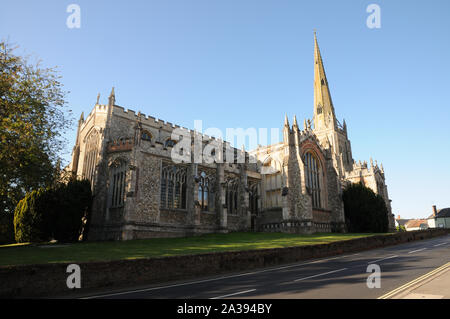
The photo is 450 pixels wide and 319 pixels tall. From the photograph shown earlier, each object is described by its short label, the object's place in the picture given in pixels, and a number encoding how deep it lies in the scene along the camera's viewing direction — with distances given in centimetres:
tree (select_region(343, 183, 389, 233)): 3909
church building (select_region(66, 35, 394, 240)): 2411
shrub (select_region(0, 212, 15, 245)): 2896
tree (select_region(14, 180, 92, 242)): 2269
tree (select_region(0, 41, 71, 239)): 1502
